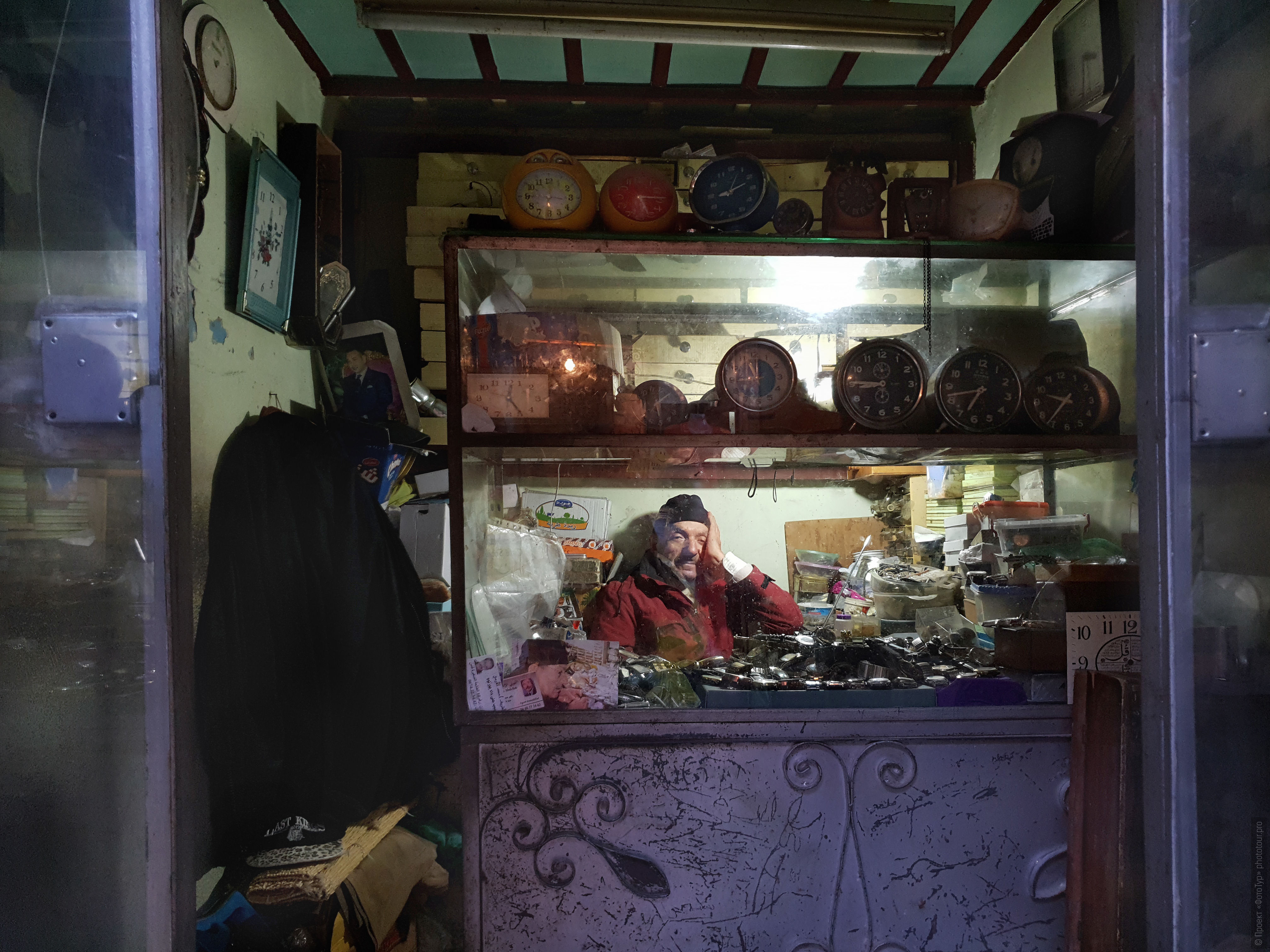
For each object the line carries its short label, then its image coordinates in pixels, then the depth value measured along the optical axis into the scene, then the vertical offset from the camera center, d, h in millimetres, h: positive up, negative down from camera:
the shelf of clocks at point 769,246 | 2113 +680
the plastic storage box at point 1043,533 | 2320 -225
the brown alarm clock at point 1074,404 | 2219 +192
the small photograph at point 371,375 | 3363 +476
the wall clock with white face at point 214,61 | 2348 +1437
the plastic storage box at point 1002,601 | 2307 -447
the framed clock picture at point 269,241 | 2627 +914
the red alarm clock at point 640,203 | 2141 +811
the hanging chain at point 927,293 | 2250 +568
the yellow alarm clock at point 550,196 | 2131 +835
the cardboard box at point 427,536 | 3172 -281
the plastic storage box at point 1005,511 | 2354 -152
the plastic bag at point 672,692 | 2148 -681
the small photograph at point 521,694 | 2116 -664
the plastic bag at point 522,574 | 2281 -331
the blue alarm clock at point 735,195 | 2170 +848
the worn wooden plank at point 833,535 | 2311 -219
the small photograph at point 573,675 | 2141 -619
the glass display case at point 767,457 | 2158 +37
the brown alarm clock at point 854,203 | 2219 +834
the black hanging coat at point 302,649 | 2328 -611
